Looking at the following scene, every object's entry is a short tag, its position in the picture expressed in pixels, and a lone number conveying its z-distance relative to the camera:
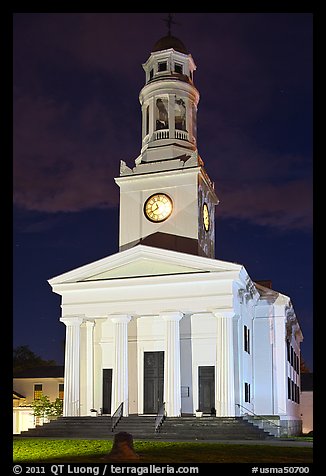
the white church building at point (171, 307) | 37.62
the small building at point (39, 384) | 66.50
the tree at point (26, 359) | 89.00
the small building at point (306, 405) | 65.50
